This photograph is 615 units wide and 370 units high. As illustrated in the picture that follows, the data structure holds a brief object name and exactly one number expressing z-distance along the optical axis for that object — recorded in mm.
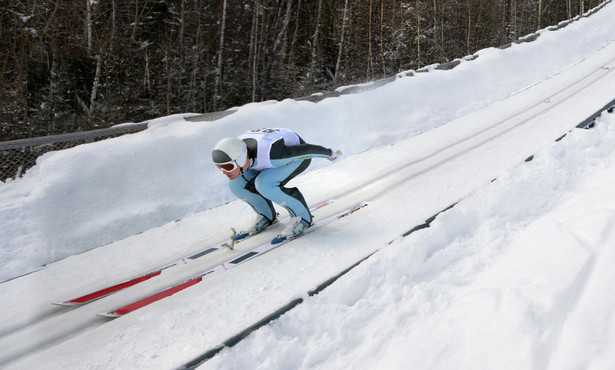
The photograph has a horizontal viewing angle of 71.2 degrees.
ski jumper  4469
